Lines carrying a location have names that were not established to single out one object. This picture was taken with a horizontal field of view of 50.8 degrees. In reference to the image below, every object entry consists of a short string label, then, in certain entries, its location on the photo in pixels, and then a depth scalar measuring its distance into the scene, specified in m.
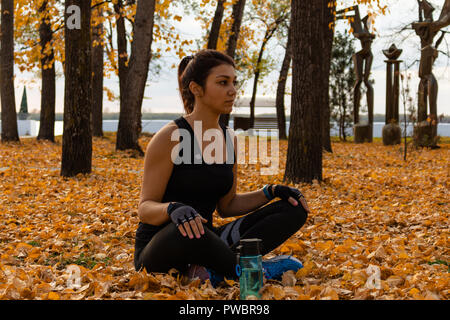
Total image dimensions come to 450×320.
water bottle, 2.58
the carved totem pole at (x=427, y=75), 14.06
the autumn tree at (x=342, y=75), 20.84
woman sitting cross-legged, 2.69
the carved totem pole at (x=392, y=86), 18.27
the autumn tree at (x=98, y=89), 17.69
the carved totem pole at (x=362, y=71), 18.19
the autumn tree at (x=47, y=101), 15.23
